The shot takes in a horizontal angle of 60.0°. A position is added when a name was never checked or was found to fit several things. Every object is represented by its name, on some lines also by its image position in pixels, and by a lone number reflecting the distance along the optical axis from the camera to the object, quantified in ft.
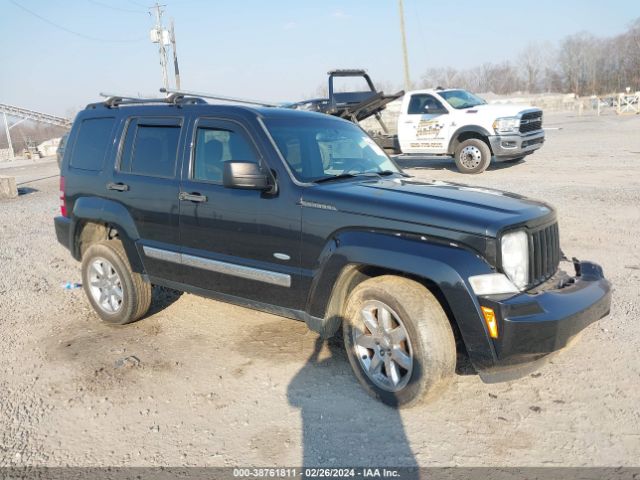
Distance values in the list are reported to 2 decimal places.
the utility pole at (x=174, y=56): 120.94
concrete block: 47.65
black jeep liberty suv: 10.73
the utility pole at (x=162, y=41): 114.83
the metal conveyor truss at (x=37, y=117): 152.65
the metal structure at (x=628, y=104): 135.15
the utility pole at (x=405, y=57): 109.50
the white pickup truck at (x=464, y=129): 44.24
